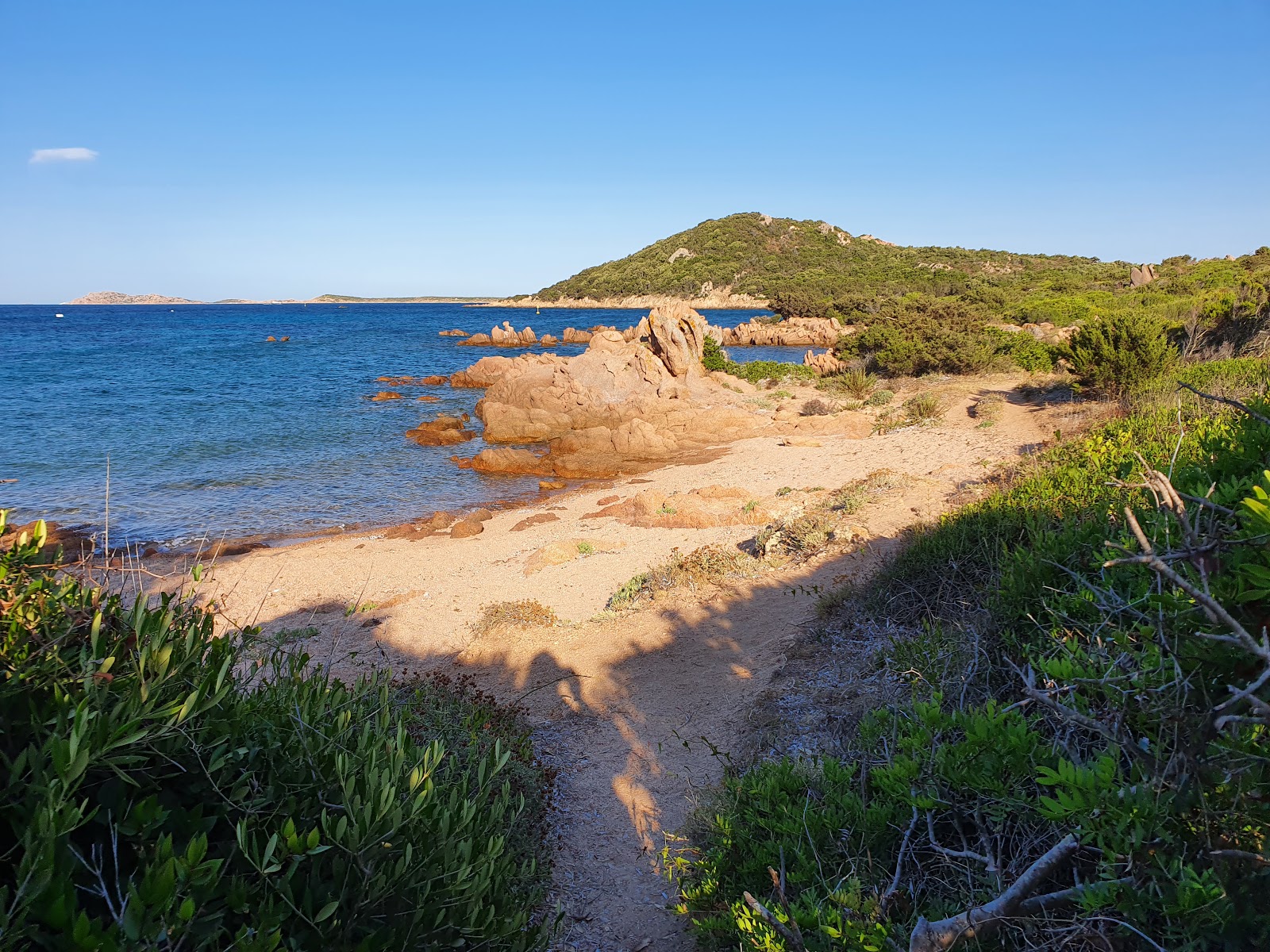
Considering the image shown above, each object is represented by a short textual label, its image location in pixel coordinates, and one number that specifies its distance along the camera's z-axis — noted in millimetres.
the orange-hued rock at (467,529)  12944
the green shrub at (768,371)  26047
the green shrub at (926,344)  21562
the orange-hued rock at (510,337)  53625
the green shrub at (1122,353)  12148
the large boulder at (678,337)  23406
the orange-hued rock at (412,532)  13234
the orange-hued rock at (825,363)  26375
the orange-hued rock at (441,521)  13633
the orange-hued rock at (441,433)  21359
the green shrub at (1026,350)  19203
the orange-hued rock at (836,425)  17766
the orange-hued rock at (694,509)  11664
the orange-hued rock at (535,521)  13125
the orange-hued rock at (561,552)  10773
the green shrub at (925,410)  16391
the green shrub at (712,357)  25844
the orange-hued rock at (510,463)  18281
